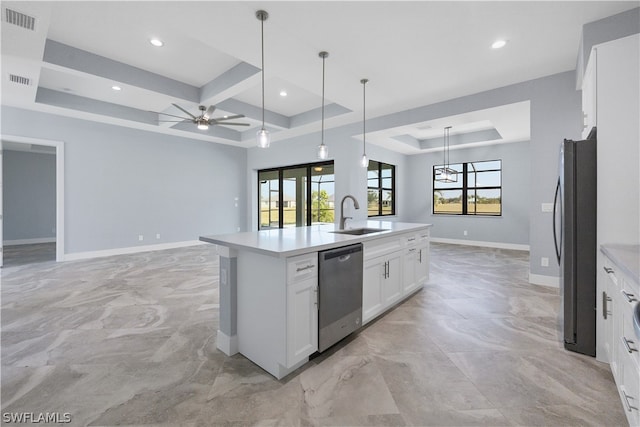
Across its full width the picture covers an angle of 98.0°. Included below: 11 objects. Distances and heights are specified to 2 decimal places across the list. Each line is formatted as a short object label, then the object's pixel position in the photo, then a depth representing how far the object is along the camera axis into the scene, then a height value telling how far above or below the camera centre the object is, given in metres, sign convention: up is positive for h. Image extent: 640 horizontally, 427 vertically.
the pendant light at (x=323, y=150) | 3.38 +0.77
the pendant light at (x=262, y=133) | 2.60 +0.79
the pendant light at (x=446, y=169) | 7.04 +1.19
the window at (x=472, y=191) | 7.43 +0.55
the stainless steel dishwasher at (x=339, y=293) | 2.07 -0.66
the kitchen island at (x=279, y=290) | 1.84 -0.60
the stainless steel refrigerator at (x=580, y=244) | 2.10 -0.26
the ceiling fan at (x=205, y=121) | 4.56 +1.48
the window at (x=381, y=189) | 7.65 +0.61
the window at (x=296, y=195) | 7.39 +0.42
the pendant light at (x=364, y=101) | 4.13 +1.91
